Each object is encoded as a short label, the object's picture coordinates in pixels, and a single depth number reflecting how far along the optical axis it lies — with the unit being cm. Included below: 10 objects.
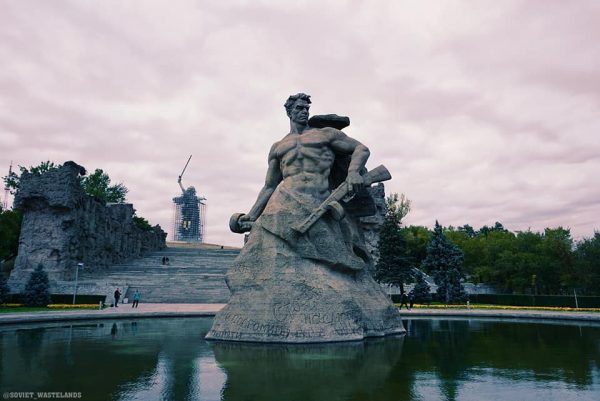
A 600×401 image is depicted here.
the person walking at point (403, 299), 2670
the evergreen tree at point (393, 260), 3506
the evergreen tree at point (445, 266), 3409
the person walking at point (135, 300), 2750
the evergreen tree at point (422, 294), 3246
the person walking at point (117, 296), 2722
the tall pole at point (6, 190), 5956
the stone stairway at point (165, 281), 3212
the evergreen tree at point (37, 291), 2581
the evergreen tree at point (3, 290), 2476
